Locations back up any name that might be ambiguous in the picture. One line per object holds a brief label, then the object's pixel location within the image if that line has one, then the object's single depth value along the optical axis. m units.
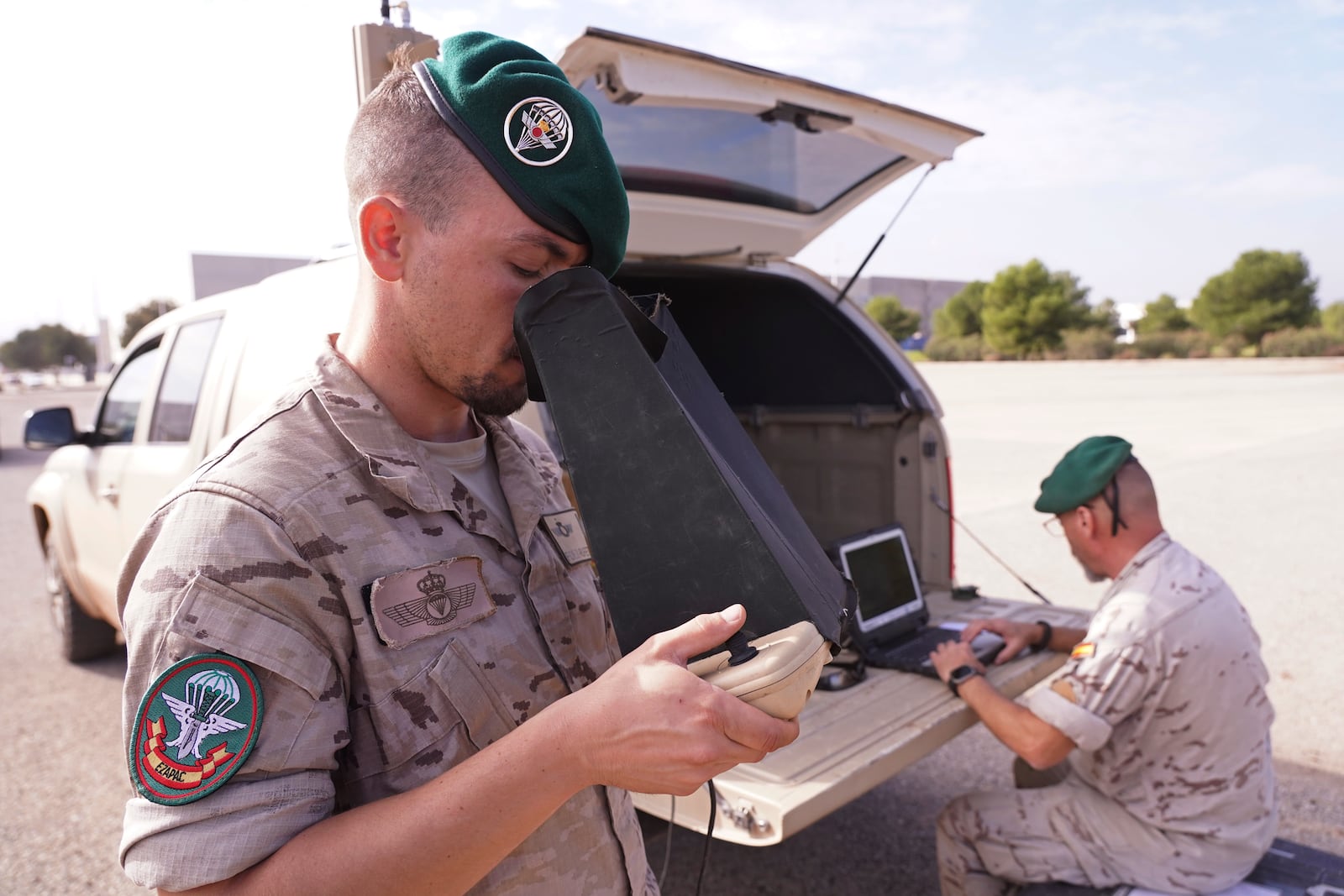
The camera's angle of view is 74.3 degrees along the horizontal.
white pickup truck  2.19
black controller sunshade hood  0.97
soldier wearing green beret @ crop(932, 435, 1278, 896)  2.29
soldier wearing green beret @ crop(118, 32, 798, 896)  0.87
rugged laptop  2.92
